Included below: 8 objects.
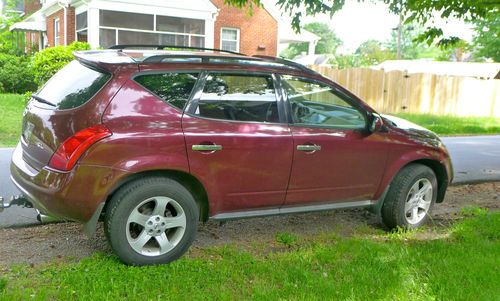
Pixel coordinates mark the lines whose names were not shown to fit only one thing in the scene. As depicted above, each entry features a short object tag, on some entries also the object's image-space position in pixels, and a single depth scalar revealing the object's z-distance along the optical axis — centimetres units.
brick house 1975
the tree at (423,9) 761
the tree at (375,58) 6975
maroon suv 403
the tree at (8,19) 2765
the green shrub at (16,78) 1836
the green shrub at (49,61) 1309
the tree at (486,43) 3478
